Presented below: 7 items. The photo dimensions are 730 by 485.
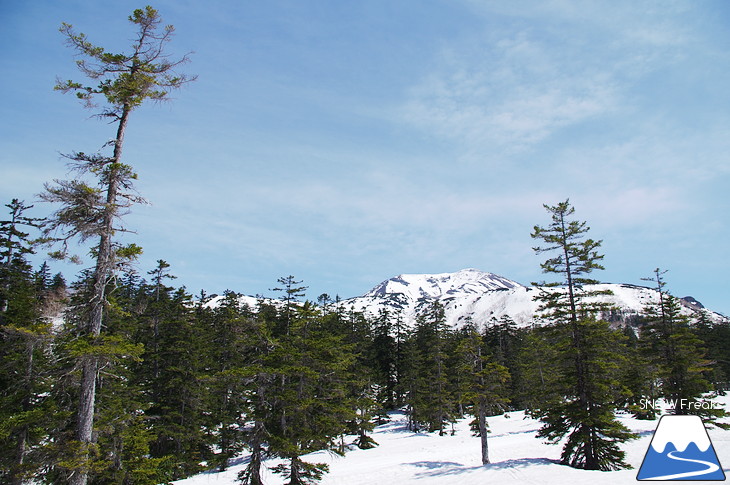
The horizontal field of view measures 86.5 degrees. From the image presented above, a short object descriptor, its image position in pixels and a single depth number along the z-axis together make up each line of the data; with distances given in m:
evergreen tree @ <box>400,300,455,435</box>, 43.19
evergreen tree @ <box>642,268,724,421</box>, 28.70
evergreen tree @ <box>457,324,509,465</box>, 26.42
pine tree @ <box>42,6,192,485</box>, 10.65
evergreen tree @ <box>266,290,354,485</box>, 19.12
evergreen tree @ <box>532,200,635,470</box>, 20.39
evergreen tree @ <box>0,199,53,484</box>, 14.38
